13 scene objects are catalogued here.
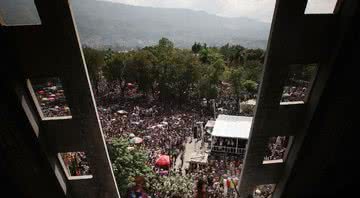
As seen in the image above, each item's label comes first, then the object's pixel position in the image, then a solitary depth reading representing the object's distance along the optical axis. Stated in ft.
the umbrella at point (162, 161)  60.59
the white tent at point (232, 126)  75.66
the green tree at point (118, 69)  132.16
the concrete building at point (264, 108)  25.17
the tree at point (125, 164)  46.52
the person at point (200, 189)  18.82
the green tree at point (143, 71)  128.06
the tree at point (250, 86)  130.62
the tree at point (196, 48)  254.16
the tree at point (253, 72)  138.00
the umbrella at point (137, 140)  71.64
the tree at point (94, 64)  140.26
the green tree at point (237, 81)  123.85
